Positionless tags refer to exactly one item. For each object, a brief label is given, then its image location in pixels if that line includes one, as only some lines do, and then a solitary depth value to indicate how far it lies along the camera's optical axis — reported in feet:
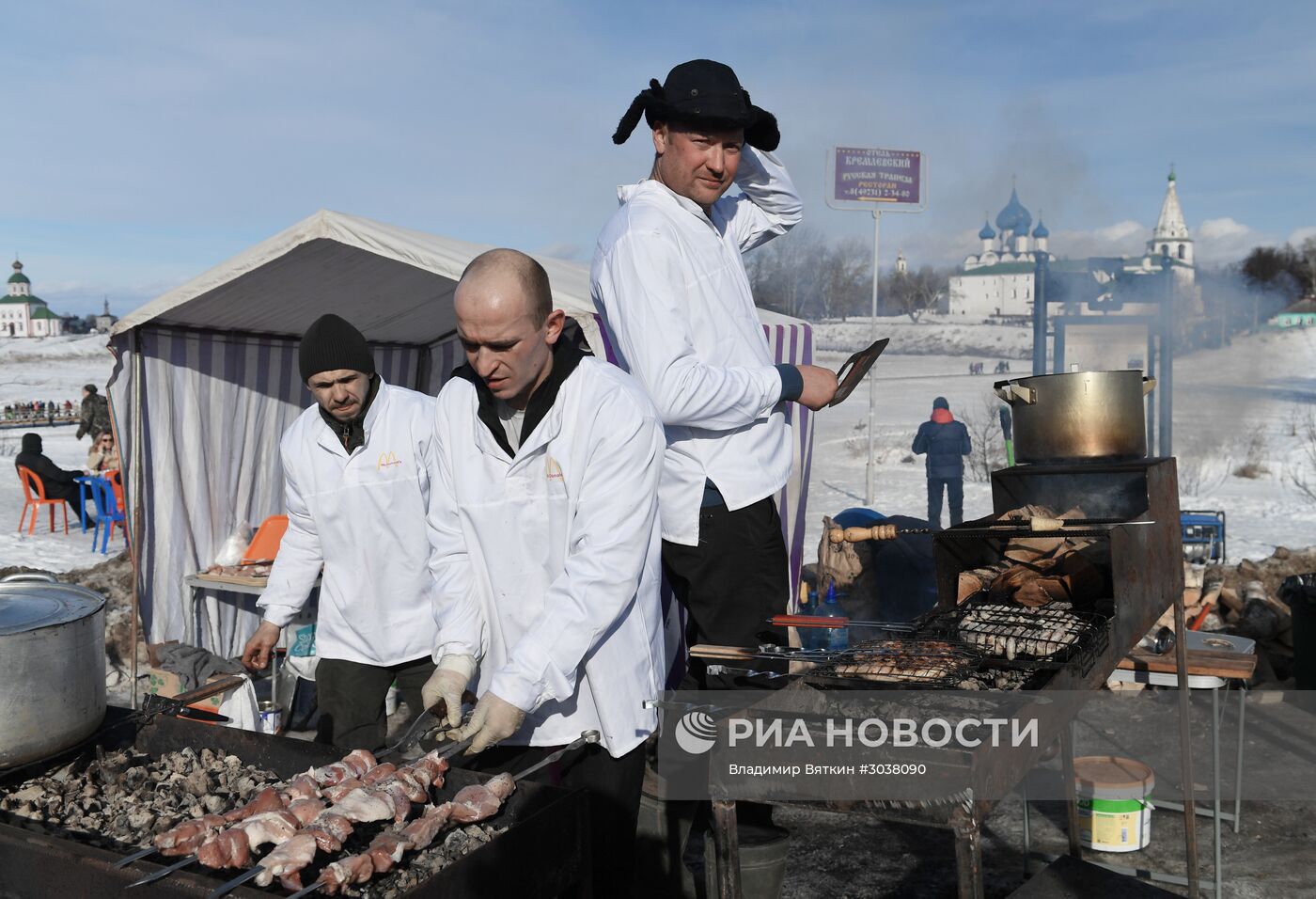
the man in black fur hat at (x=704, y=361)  9.30
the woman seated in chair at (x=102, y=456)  42.25
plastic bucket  13.65
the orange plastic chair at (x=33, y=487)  40.06
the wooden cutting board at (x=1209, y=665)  14.78
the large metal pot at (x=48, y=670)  8.07
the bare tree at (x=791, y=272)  155.22
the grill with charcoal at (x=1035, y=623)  5.72
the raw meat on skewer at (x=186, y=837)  6.82
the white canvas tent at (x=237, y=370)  18.80
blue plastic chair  37.54
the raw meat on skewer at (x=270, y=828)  6.91
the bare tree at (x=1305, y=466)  50.39
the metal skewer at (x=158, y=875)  6.17
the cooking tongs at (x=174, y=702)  9.28
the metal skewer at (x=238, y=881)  5.97
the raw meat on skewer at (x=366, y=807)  7.15
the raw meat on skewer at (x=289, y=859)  6.37
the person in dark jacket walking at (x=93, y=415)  47.93
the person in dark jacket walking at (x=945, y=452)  40.55
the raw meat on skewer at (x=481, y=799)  7.26
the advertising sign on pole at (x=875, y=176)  63.26
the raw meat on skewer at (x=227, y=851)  6.63
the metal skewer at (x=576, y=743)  7.36
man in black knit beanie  12.48
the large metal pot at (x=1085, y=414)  11.64
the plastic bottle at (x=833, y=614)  18.99
